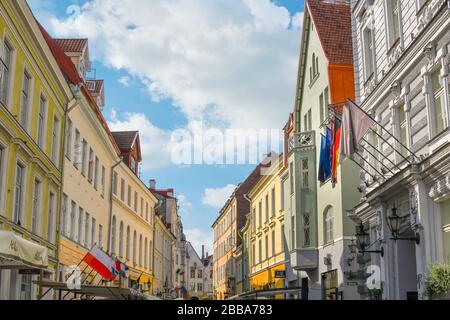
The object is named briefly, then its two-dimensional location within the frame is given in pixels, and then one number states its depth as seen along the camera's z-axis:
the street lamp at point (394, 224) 14.36
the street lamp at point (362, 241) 16.69
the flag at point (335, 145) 16.97
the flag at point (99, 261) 17.31
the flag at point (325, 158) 19.17
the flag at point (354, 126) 14.32
